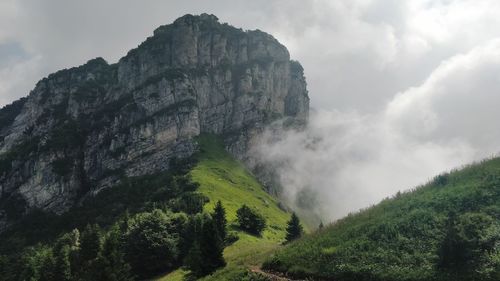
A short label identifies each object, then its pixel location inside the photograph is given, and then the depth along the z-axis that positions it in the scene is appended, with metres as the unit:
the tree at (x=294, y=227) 107.24
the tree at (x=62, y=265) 100.25
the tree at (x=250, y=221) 128.25
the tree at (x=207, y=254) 66.94
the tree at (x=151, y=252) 102.38
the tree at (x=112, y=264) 79.66
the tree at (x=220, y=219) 104.43
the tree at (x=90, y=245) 105.06
